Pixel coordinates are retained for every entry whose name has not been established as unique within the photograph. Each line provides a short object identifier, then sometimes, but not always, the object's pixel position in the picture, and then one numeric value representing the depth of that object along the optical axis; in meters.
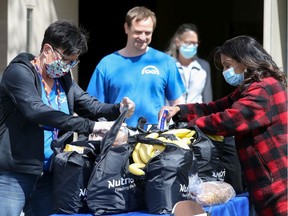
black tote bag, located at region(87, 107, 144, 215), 6.57
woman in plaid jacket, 7.20
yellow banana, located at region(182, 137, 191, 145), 7.35
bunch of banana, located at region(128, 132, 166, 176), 6.81
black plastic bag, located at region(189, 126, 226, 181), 7.42
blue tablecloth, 7.02
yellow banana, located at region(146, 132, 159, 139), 7.22
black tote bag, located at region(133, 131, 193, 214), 6.59
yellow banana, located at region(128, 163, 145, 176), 6.66
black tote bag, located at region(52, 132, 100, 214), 6.66
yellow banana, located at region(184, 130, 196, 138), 7.49
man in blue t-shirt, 10.16
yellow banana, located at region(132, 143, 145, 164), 6.88
